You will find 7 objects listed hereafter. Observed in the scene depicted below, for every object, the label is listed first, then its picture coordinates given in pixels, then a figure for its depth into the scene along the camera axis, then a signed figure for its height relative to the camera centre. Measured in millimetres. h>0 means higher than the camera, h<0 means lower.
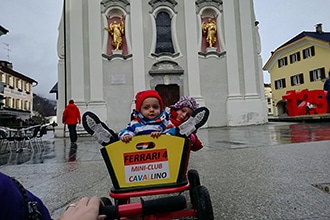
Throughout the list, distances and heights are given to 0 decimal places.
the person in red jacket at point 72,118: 11070 +559
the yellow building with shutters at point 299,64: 33000 +7482
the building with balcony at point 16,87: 43919 +8134
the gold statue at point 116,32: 16688 +5706
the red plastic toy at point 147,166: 1963 -253
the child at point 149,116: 2248 +104
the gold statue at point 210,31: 17562 +5806
